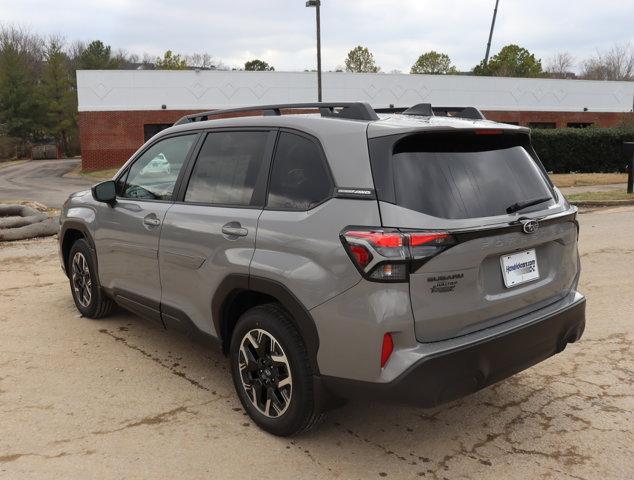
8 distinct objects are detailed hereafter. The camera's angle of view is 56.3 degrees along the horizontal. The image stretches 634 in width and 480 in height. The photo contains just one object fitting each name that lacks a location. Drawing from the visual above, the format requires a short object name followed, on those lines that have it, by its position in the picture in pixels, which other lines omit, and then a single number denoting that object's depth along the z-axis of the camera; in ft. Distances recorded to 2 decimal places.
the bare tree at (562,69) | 262.26
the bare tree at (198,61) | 286.31
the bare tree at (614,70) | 257.55
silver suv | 8.97
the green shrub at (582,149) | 72.02
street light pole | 77.56
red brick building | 104.17
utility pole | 183.65
